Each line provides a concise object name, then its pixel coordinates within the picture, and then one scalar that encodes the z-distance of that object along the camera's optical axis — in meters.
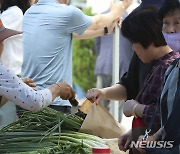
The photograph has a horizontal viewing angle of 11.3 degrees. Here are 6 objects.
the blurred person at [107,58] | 11.52
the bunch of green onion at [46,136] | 5.37
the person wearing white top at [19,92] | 5.27
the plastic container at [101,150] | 4.61
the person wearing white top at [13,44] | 7.94
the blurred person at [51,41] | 7.53
